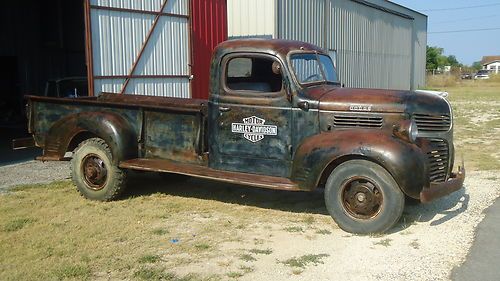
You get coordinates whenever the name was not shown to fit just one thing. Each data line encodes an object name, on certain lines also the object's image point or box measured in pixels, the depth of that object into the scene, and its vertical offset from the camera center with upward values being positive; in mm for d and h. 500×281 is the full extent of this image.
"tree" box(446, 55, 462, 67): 116494 +5835
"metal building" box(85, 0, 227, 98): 10383 +983
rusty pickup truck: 5695 -555
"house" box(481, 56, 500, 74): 133375 +6331
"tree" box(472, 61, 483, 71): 136750 +5643
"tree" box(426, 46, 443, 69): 77131 +4229
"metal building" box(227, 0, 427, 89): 16453 +2208
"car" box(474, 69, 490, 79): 82094 +2098
